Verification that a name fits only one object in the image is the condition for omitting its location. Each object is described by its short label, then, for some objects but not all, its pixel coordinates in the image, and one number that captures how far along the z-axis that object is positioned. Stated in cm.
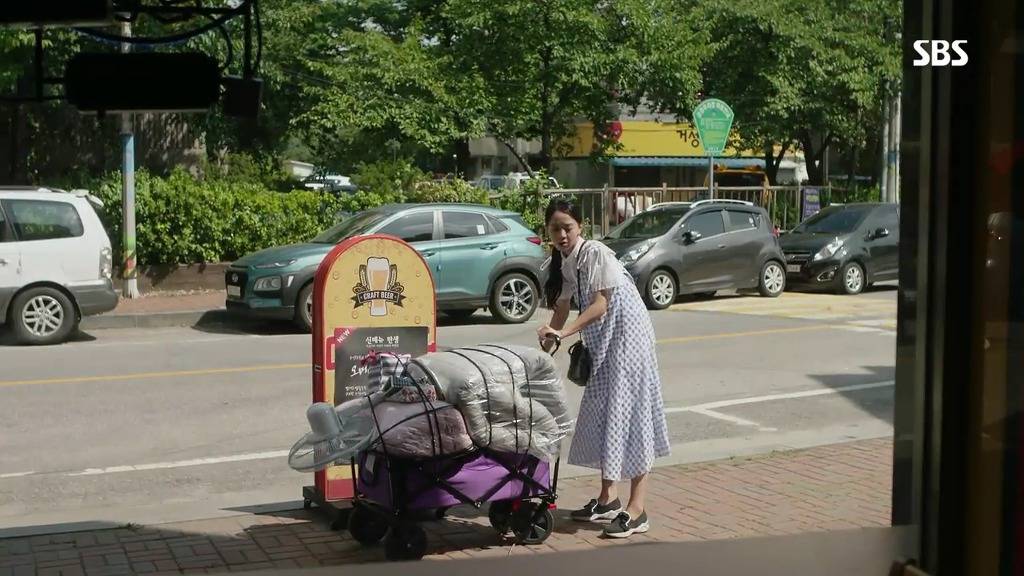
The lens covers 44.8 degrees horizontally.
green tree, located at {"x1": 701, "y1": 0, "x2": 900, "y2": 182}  2781
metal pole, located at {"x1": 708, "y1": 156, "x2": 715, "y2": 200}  2233
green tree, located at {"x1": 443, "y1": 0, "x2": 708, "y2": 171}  2477
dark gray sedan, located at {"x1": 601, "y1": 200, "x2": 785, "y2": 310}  1806
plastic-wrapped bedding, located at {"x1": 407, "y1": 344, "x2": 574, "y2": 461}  560
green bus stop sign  2241
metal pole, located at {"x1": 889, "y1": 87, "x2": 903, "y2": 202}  2932
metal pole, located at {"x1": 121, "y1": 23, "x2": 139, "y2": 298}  1712
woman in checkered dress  612
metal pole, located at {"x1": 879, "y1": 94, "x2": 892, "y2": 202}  2800
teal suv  1513
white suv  1375
